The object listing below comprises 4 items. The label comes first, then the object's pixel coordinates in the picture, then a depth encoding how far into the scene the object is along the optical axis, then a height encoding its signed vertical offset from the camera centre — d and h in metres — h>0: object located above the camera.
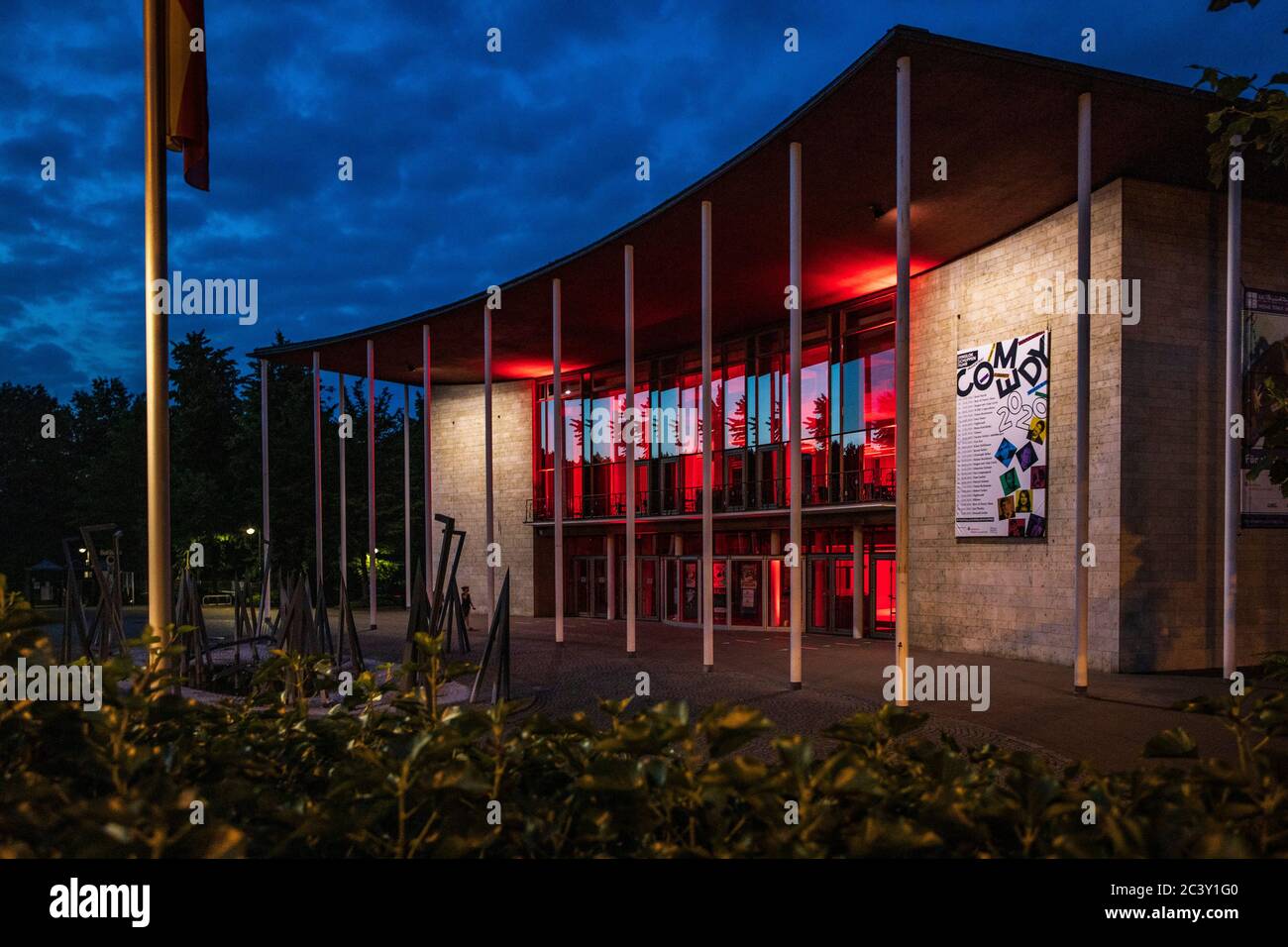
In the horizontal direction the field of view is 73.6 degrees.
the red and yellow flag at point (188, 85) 5.35 +2.36
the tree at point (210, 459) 44.34 -0.35
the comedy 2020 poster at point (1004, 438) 17.20 +0.21
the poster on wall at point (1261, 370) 16.23 +1.44
